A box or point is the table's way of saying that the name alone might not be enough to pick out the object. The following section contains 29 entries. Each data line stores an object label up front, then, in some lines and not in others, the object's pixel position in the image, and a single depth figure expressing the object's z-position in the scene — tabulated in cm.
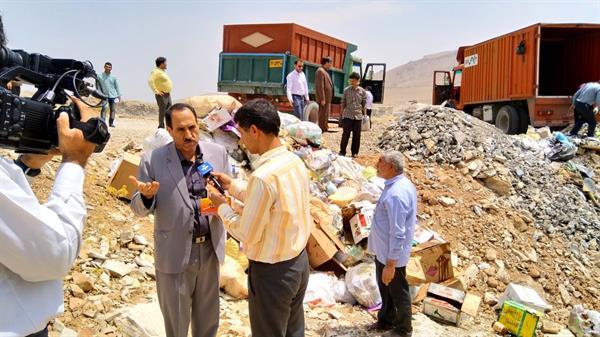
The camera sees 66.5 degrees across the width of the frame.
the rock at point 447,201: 652
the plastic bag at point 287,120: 723
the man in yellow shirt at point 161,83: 758
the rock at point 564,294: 538
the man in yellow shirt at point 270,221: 216
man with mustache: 250
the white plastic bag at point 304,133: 705
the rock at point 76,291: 348
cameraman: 112
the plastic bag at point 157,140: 474
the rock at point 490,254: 570
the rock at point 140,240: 438
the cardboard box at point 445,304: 430
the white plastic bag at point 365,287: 430
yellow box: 423
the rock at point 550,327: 462
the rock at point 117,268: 387
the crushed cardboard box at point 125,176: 504
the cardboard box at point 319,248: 473
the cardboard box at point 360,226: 498
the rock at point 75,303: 338
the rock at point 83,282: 355
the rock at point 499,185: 708
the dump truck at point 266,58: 1005
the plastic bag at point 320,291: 427
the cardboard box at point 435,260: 483
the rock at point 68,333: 310
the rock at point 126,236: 434
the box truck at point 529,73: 989
